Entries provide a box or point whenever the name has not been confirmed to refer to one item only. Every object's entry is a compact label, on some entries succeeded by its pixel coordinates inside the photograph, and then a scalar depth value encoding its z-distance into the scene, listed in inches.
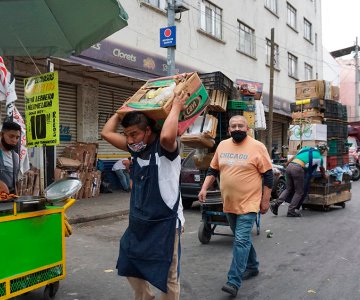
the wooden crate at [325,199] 394.9
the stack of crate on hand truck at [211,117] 259.9
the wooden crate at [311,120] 403.0
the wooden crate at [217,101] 265.6
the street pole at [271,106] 770.8
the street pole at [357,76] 1464.8
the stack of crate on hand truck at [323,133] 397.1
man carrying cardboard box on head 119.0
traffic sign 437.4
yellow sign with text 185.0
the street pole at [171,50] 438.3
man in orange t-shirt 179.2
